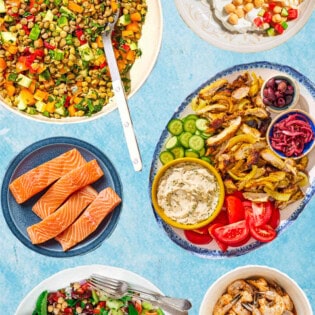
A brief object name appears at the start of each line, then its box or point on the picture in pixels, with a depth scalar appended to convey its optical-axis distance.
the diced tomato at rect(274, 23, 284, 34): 2.36
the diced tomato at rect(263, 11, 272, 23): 2.37
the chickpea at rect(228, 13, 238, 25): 2.38
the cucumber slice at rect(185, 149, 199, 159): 2.34
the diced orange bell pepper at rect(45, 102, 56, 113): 2.34
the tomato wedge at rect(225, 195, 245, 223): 2.31
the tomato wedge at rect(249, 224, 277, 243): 2.32
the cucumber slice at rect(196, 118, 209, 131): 2.32
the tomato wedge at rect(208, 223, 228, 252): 2.34
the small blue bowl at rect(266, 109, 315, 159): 2.22
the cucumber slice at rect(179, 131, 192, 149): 2.34
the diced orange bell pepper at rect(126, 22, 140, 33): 2.34
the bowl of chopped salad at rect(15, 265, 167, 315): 2.40
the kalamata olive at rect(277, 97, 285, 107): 2.24
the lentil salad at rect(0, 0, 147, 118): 2.21
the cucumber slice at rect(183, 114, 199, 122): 2.35
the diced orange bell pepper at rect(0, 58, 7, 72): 2.25
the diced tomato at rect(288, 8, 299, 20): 2.35
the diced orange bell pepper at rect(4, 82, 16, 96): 2.34
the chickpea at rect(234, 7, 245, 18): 2.38
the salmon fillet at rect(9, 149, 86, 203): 2.34
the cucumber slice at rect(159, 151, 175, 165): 2.37
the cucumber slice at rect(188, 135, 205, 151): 2.32
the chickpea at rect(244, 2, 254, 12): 2.36
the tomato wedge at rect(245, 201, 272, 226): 2.32
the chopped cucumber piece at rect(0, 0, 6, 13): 2.23
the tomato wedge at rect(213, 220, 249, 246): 2.33
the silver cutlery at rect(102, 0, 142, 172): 2.23
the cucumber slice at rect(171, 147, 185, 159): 2.36
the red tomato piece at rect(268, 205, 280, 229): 2.35
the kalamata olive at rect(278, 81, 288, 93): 2.23
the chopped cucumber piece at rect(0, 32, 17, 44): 2.20
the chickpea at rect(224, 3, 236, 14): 2.37
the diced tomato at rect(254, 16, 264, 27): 2.37
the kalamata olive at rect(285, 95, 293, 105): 2.25
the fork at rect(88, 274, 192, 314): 2.34
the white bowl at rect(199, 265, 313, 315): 2.32
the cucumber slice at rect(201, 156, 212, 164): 2.34
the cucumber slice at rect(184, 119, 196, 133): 2.35
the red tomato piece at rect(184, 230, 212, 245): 2.39
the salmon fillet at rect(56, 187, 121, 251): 2.35
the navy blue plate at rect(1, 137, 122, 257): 2.40
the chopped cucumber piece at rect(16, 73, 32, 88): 2.26
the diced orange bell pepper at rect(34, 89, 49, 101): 2.31
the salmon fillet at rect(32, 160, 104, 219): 2.33
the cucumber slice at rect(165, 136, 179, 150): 2.36
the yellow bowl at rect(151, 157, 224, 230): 2.28
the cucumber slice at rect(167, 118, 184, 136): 2.36
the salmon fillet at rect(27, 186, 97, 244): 2.34
